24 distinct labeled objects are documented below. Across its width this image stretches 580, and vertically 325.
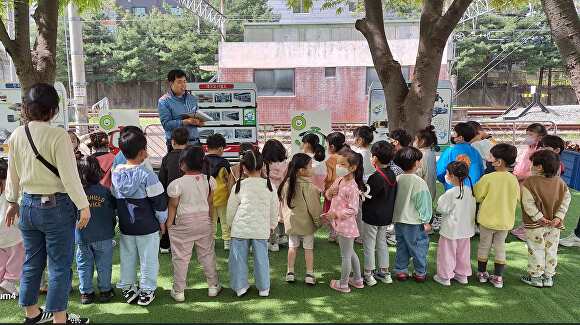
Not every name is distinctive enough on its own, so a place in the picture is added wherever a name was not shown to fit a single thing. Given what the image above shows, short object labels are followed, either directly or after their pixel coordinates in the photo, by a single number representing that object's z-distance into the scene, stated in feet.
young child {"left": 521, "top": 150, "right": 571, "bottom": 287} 12.76
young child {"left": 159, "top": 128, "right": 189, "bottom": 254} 13.46
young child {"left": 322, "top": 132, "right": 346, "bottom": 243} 15.05
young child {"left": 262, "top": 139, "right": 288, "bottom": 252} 13.83
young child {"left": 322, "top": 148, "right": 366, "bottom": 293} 12.26
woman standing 9.41
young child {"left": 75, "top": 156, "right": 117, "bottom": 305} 11.65
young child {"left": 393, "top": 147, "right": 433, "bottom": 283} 13.03
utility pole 37.70
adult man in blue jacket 15.90
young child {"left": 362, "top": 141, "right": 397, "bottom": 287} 12.93
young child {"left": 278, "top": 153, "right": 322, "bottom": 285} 12.69
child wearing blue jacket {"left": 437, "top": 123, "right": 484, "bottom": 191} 15.53
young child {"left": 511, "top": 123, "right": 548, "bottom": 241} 16.56
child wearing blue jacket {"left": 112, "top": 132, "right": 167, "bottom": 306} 11.21
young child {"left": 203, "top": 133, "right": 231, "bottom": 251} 14.35
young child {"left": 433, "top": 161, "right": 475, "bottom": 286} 12.91
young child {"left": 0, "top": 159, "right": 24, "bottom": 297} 12.15
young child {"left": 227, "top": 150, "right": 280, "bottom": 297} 12.10
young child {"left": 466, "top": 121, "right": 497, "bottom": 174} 16.97
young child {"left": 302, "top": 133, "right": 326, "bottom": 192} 15.34
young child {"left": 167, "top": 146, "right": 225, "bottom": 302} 11.82
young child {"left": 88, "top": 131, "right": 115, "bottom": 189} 15.17
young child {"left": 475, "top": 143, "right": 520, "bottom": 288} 12.83
